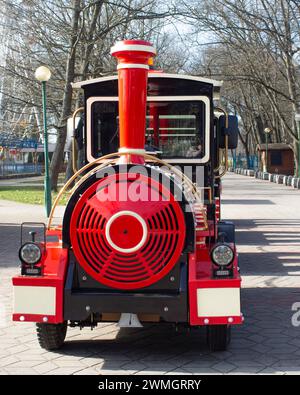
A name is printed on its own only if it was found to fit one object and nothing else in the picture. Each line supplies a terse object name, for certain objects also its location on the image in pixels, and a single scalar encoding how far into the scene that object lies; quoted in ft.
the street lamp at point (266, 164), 153.38
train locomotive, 15.80
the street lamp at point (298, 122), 92.53
